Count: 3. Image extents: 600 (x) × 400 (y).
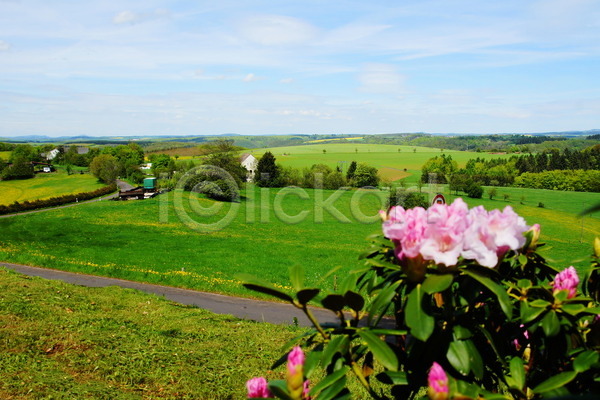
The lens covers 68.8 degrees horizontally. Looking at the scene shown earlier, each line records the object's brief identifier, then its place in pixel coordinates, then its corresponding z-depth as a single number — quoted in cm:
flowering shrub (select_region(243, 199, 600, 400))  163
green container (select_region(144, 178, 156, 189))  5656
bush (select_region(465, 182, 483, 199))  5938
